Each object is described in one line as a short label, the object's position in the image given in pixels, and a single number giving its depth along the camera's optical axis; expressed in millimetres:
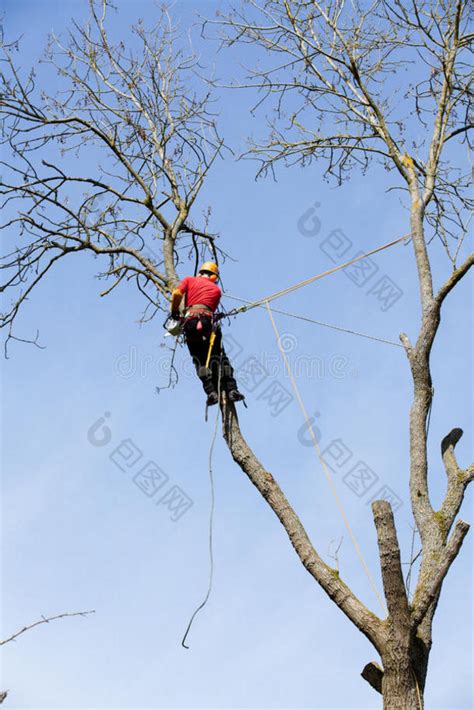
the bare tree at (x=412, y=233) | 10211
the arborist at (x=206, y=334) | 12648
